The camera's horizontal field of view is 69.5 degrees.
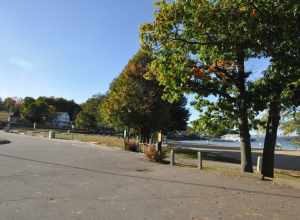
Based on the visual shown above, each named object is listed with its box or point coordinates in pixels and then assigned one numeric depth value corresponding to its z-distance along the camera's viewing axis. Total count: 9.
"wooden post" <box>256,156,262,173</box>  12.51
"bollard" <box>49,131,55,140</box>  26.61
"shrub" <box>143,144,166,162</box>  12.74
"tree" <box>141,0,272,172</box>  8.51
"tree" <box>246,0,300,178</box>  7.78
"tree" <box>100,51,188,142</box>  21.24
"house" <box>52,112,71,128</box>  77.94
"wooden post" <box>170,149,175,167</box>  11.95
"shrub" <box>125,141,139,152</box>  18.19
